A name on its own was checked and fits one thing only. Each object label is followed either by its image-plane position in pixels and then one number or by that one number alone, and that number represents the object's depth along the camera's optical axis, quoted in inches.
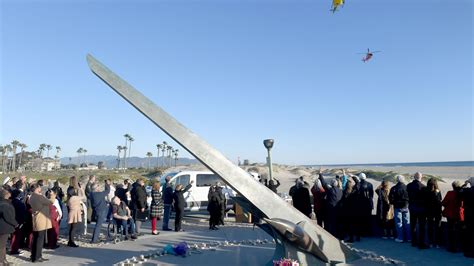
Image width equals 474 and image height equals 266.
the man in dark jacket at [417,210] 330.3
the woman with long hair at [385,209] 390.0
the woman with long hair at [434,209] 322.7
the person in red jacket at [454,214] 309.2
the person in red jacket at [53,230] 345.7
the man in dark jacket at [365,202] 377.6
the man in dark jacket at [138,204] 399.9
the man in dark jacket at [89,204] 434.3
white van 565.9
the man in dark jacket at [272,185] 410.9
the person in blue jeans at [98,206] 376.2
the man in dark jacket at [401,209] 358.9
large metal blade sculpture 220.4
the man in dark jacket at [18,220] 311.9
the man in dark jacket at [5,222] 277.4
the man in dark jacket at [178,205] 437.3
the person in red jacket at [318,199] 413.7
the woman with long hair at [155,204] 412.8
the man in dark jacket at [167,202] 447.5
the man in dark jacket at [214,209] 462.4
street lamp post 355.1
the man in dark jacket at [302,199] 427.4
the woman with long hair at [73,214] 354.0
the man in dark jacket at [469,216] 288.7
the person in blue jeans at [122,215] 375.9
